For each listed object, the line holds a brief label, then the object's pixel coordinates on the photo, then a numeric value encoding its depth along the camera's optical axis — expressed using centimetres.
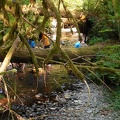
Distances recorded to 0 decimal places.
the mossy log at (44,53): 629
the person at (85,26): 1153
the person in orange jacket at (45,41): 920
